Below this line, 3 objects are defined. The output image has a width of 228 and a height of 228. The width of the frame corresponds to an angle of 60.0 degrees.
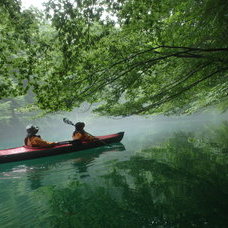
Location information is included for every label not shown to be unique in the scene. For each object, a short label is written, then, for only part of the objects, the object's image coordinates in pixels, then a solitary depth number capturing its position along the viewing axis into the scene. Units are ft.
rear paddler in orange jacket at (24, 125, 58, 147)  37.45
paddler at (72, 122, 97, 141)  40.99
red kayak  35.12
